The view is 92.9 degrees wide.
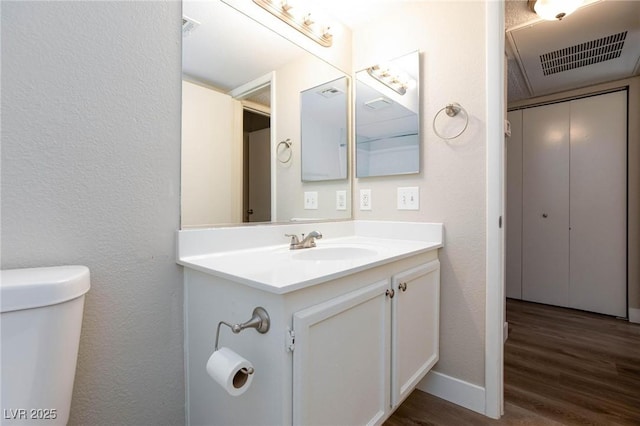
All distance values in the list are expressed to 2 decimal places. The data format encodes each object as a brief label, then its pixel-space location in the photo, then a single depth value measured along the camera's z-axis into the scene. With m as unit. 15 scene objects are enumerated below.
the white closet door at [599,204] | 2.60
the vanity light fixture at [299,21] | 1.45
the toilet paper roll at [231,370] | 0.73
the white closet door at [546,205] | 2.86
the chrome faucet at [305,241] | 1.41
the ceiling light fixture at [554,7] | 1.59
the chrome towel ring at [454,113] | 1.46
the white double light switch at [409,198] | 1.62
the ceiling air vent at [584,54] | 2.08
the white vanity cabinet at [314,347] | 0.78
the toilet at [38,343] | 0.64
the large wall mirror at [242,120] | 1.15
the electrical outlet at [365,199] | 1.81
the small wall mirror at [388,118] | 1.62
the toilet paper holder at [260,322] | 0.78
